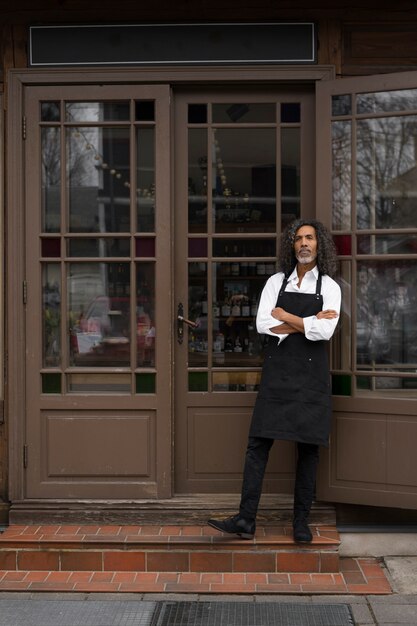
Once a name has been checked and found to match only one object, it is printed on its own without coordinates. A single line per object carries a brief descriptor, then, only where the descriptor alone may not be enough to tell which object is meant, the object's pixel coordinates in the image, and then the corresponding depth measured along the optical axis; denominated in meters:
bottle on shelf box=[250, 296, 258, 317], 5.18
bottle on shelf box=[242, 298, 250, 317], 5.17
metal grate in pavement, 4.02
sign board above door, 4.95
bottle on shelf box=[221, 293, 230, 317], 5.15
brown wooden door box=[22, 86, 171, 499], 5.00
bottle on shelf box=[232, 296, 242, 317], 5.15
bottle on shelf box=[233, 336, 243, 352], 5.16
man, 4.52
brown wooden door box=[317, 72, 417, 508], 4.79
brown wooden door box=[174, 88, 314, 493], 5.08
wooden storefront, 4.89
